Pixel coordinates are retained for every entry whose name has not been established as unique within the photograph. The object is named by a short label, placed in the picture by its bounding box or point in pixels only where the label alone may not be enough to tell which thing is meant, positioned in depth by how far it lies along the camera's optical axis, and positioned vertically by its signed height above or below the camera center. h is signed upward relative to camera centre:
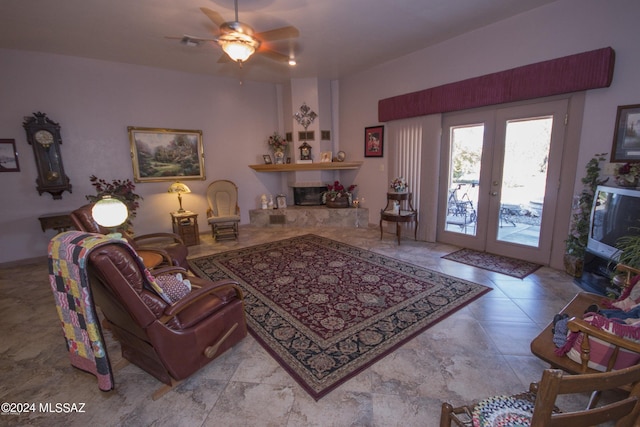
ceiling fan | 2.71 +1.27
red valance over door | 2.99 +0.96
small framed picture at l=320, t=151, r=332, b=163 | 6.26 +0.15
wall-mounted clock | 4.20 +0.25
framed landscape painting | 5.09 +0.24
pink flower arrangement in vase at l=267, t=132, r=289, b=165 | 6.37 +0.42
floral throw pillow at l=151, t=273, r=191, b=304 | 1.95 -0.85
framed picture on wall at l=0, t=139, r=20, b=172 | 4.11 +0.20
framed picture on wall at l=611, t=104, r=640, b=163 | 2.89 +0.24
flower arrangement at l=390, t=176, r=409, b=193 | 5.00 -0.39
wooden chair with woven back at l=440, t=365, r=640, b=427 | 0.81 -0.72
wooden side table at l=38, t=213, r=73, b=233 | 4.20 -0.79
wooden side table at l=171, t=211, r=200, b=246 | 5.00 -1.06
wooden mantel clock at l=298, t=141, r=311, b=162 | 6.23 +0.29
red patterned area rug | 2.15 -1.42
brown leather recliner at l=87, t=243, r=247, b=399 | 1.55 -1.00
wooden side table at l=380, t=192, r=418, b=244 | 4.75 -0.86
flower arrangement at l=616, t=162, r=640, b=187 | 2.62 -0.15
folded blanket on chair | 1.59 -0.81
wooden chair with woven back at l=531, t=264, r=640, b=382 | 1.30 -0.94
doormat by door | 3.59 -1.38
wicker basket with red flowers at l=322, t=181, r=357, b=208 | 6.16 -0.70
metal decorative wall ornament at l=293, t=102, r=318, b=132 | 6.12 +1.04
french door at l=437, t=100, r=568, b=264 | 3.60 -0.24
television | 2.44 -0.54
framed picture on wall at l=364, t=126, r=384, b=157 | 5.56 +0.44
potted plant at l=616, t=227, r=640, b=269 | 2.06 -0.70
